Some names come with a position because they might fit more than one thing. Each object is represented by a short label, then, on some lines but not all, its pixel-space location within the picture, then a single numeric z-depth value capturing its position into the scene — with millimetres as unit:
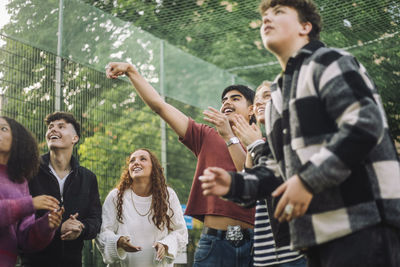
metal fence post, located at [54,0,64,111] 4412
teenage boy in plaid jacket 1417
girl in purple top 2717
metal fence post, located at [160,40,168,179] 5672
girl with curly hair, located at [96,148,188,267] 3674
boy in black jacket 3410
